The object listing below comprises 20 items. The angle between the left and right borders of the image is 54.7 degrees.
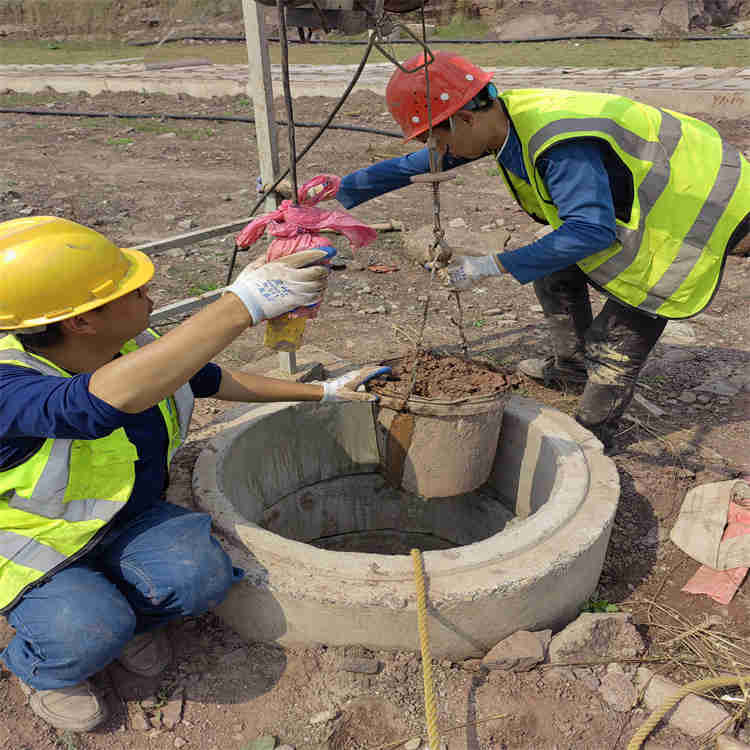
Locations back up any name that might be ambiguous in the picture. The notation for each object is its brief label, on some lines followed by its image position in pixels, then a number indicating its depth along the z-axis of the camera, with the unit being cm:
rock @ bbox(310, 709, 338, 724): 202
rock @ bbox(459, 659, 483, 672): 216
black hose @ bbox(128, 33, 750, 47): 1527
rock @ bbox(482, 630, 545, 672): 212
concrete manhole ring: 208
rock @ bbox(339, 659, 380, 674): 211
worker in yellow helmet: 169
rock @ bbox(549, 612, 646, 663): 218
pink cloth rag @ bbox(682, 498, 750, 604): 257
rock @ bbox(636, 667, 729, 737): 202
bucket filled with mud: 251
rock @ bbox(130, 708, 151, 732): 201
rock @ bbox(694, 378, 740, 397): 371
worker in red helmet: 256
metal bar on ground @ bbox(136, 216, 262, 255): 374
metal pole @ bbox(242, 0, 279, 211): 292
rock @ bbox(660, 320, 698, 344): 421
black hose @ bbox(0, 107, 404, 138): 870
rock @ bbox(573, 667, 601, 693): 214
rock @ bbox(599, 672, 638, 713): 209
